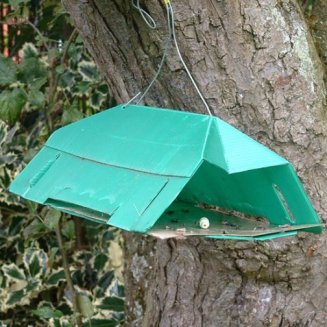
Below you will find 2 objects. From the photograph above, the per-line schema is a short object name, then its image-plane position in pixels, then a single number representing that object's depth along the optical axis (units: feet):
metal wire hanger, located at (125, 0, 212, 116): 6.16
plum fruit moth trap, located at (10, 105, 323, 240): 4.98
